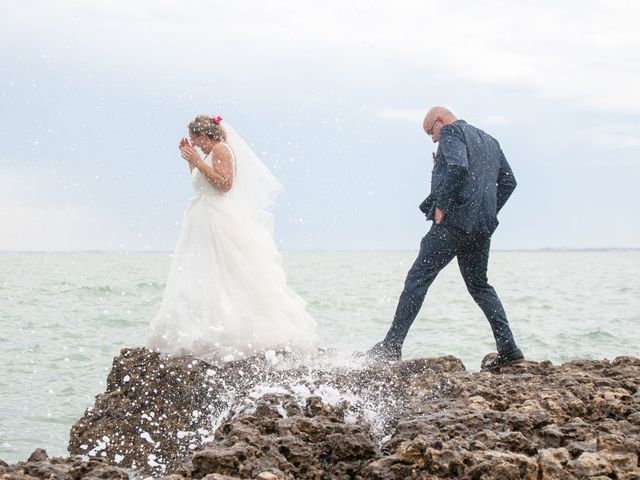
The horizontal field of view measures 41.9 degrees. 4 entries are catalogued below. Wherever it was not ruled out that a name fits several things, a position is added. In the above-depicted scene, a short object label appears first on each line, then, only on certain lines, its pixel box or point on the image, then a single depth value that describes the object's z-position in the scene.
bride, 7.61
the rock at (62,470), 4.22
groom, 7.71
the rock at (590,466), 4.05
